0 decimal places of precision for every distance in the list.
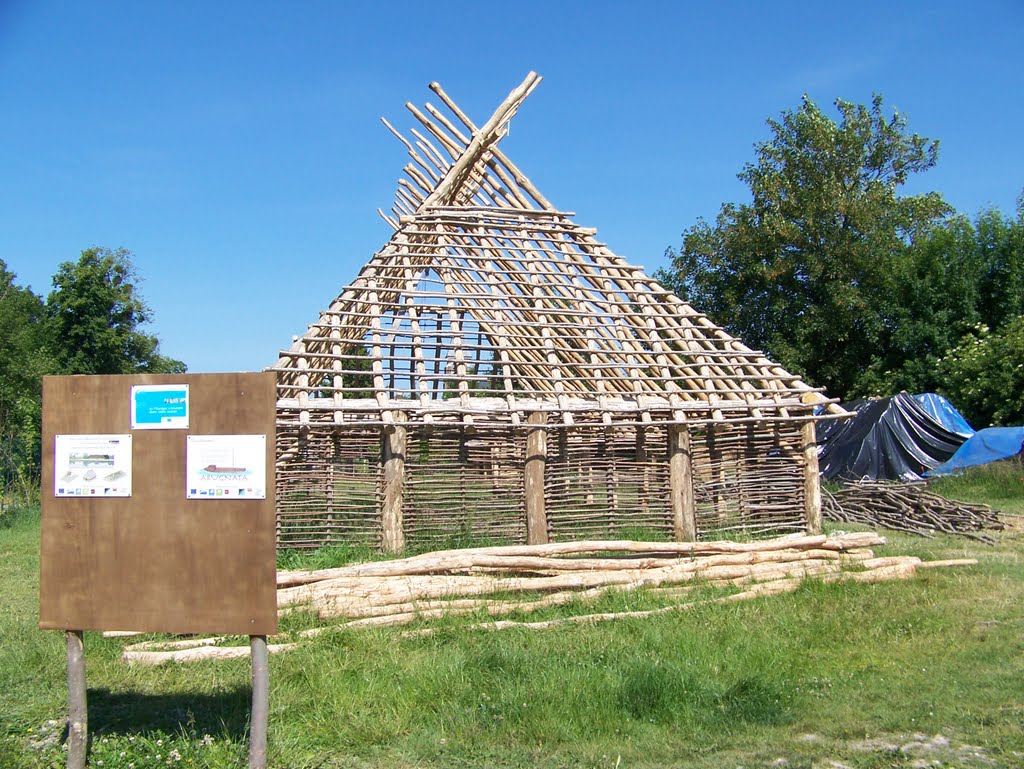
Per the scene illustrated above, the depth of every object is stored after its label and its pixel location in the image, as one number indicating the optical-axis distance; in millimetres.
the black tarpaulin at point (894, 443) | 18906
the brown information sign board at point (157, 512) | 4793
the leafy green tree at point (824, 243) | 25750
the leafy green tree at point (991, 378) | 20958
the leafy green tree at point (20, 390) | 17500
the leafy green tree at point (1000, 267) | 24688
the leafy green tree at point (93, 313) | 23078
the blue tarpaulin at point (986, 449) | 17594
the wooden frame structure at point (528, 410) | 10805
